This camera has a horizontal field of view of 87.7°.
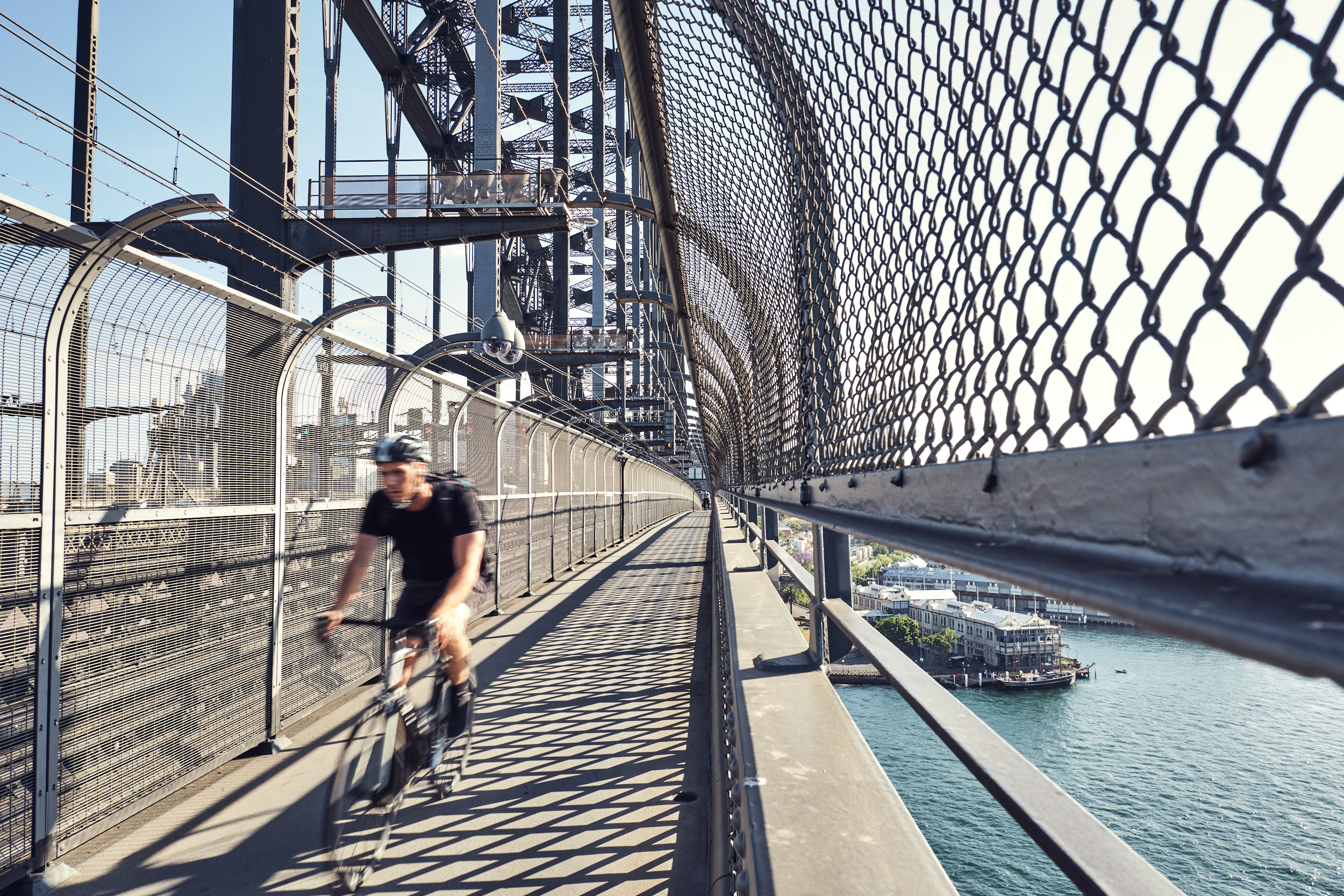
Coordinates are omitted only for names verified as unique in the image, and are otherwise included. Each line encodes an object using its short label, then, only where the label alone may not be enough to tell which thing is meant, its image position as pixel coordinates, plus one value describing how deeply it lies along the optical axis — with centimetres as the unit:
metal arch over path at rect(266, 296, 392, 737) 473
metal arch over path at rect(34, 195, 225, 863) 313
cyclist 342
